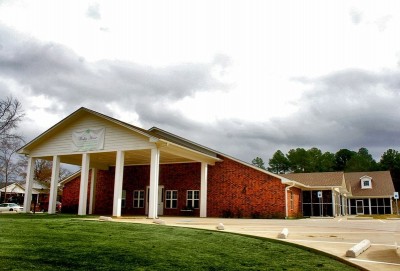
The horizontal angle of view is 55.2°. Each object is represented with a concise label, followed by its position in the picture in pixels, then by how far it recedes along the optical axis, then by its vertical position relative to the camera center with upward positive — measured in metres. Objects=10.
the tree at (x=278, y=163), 88.23 +9.61
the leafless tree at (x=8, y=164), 31.60 +4.44
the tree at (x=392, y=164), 72.50 +8.80
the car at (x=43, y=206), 37.15 -0.52
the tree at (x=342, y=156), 90.81 +11.79
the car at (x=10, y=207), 37.16 -0.68
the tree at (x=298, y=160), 84.50 +9.97
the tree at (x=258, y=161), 98.56 +11.17
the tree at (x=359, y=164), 80.25 +8.95
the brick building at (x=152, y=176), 21.11 +1.85
